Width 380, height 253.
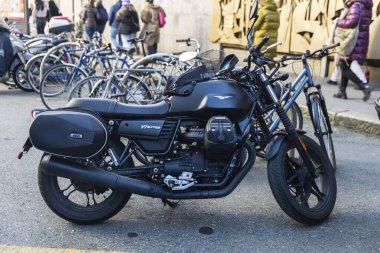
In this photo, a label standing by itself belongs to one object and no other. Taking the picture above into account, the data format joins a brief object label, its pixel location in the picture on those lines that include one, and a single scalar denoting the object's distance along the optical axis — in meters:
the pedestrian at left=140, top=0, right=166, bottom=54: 12.38
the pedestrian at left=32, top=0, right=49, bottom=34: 17.20
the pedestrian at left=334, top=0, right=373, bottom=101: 7.91
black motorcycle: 3.49
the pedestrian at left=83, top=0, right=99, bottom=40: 13.59
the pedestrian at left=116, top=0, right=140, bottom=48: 11.98
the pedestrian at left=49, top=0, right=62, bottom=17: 17.09
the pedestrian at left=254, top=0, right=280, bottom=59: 9.30
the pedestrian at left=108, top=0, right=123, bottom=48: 13.42
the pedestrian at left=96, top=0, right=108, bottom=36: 13.98
